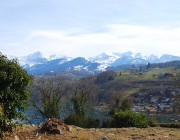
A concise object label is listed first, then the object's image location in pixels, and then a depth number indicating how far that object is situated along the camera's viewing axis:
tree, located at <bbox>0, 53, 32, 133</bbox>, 14.99
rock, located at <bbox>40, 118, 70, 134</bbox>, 16.98
